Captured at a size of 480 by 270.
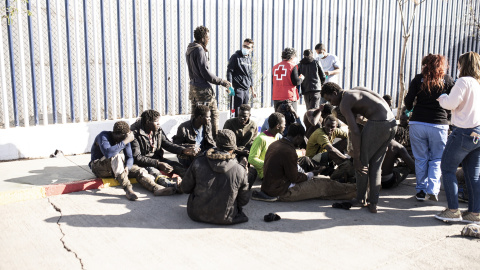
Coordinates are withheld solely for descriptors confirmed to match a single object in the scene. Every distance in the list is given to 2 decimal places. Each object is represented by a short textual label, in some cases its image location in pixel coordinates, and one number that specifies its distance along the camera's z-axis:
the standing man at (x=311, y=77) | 9.23
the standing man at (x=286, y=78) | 8.85
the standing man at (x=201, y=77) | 7.36
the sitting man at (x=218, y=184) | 4.71
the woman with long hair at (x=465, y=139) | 4.75
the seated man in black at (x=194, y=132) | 6.77
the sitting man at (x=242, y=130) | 7.07
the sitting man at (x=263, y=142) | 5.93
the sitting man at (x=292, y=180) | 5.37
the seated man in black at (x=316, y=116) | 7.55
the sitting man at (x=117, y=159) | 5.81
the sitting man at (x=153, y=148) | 6.35
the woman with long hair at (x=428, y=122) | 5.58
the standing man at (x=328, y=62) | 10.06
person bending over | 5.03
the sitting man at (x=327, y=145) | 6.72
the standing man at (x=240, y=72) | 8.59
